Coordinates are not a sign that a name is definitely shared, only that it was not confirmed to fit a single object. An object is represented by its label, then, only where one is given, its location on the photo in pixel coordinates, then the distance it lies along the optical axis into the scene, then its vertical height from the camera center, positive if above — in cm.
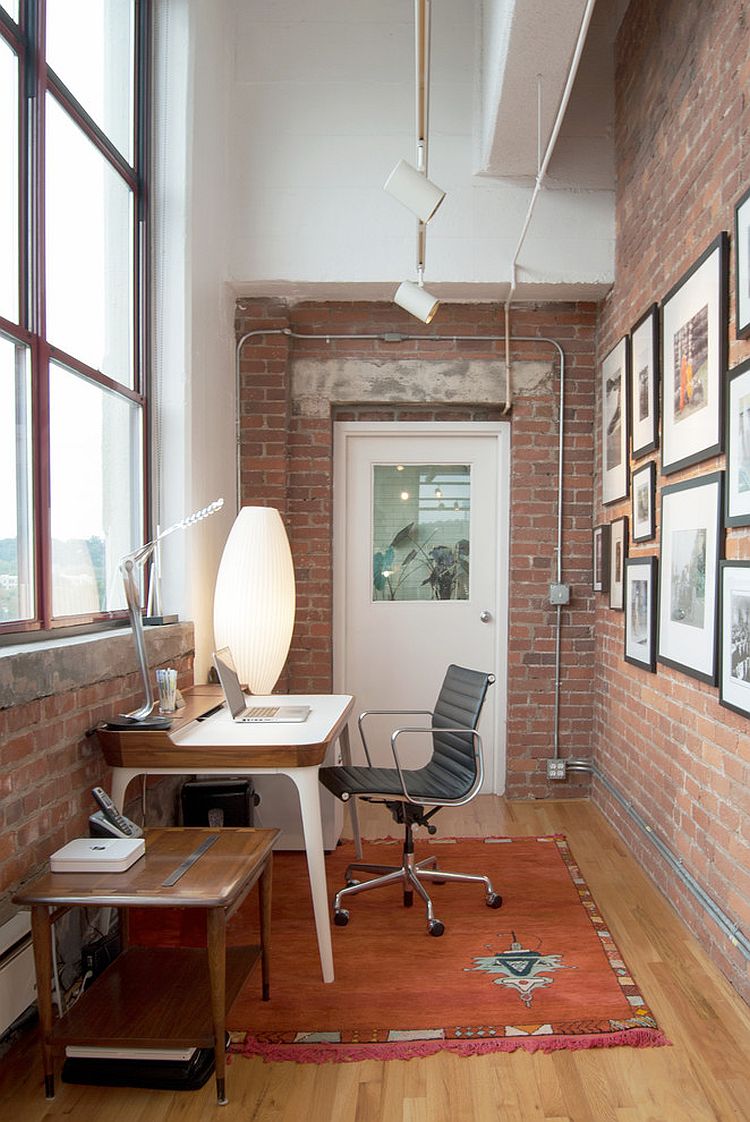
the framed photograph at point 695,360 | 283 +73
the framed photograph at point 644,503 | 371 +25
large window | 262 +91
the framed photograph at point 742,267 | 260 +90
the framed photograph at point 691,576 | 288 -5
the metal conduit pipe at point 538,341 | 482 +116
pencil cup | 321 -49
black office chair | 325 -88
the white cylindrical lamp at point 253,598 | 399 -18
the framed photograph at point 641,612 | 365 -23
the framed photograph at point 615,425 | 416 +69
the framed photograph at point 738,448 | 261 +35
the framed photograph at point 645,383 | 364 +79
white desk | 263 -63
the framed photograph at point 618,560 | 417 +0
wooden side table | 207 -111
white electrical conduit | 294 +172
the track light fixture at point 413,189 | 303 +132
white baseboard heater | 221 -108
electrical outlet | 481 -117
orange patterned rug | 243 -136
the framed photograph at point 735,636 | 259 -24
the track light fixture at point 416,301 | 389 +119
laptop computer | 315 -58
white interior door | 504 -5
